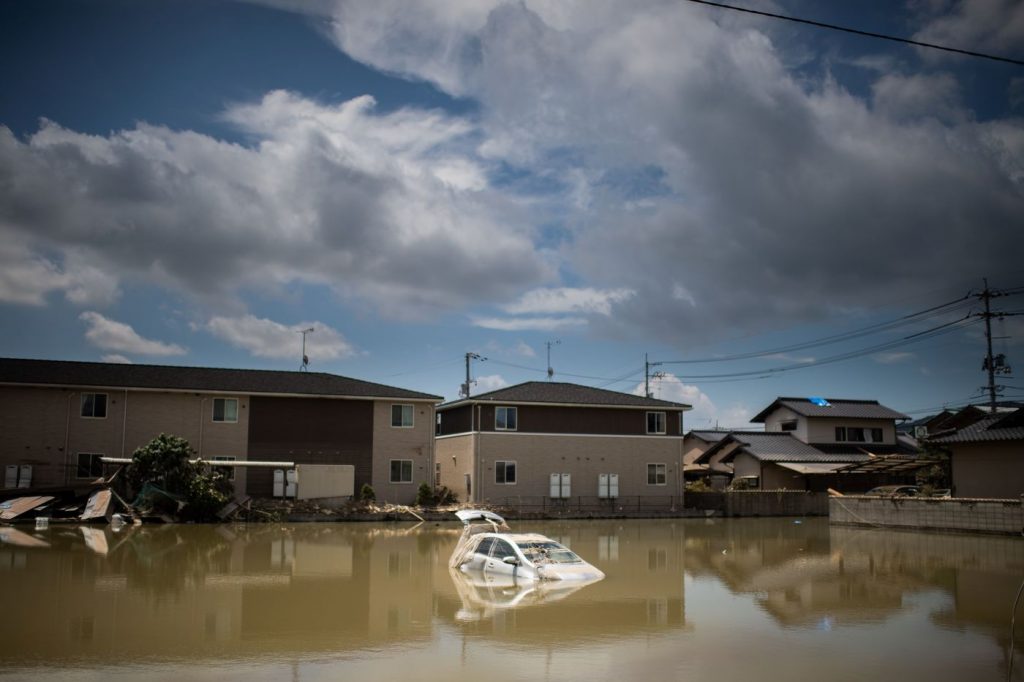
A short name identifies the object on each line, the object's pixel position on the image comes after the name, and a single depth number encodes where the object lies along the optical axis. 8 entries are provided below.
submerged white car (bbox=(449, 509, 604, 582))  18.75
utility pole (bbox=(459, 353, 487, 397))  63.00
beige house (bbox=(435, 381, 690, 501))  44.94
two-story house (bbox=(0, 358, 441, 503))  38.38
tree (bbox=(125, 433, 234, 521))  35.00
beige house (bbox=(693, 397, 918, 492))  51.66
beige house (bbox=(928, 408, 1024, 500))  34.84
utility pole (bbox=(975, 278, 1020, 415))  53.69
